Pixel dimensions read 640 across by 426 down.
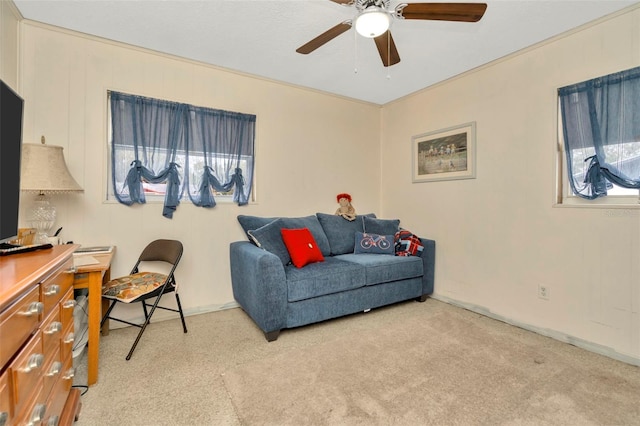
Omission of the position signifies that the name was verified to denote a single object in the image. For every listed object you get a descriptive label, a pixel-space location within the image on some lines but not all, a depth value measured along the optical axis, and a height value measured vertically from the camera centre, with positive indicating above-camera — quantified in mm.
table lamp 1898 +238
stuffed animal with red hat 3652 +109
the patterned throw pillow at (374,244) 3342 -309
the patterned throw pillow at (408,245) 3275 -307
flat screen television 1215 +240
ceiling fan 1559 +1132
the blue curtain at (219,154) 2889 +634
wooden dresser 767 -411
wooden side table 1764 -539
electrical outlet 2502 -620
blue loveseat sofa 2352 -536
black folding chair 2061 -515
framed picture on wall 3090 +723
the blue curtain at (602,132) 2074 +657
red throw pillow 2730 -290
